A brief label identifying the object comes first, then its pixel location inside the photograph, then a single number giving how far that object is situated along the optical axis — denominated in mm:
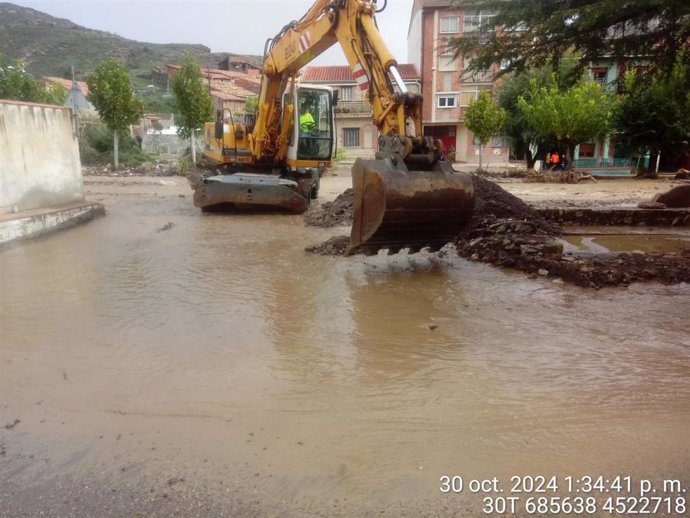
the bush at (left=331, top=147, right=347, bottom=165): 30992
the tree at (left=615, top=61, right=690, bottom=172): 23281
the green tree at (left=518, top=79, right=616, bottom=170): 23656
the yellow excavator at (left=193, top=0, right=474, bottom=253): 6031
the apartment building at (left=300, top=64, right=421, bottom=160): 37969
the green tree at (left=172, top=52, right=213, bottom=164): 24212
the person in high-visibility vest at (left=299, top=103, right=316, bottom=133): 12141
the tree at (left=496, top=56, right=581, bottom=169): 28375
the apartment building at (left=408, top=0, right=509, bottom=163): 36031
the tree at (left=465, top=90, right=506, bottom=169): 26016
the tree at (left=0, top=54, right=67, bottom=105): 25641
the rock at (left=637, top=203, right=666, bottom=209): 11481
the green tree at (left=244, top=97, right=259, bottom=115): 30536
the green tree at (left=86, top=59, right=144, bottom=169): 23000
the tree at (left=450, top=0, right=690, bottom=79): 7074
